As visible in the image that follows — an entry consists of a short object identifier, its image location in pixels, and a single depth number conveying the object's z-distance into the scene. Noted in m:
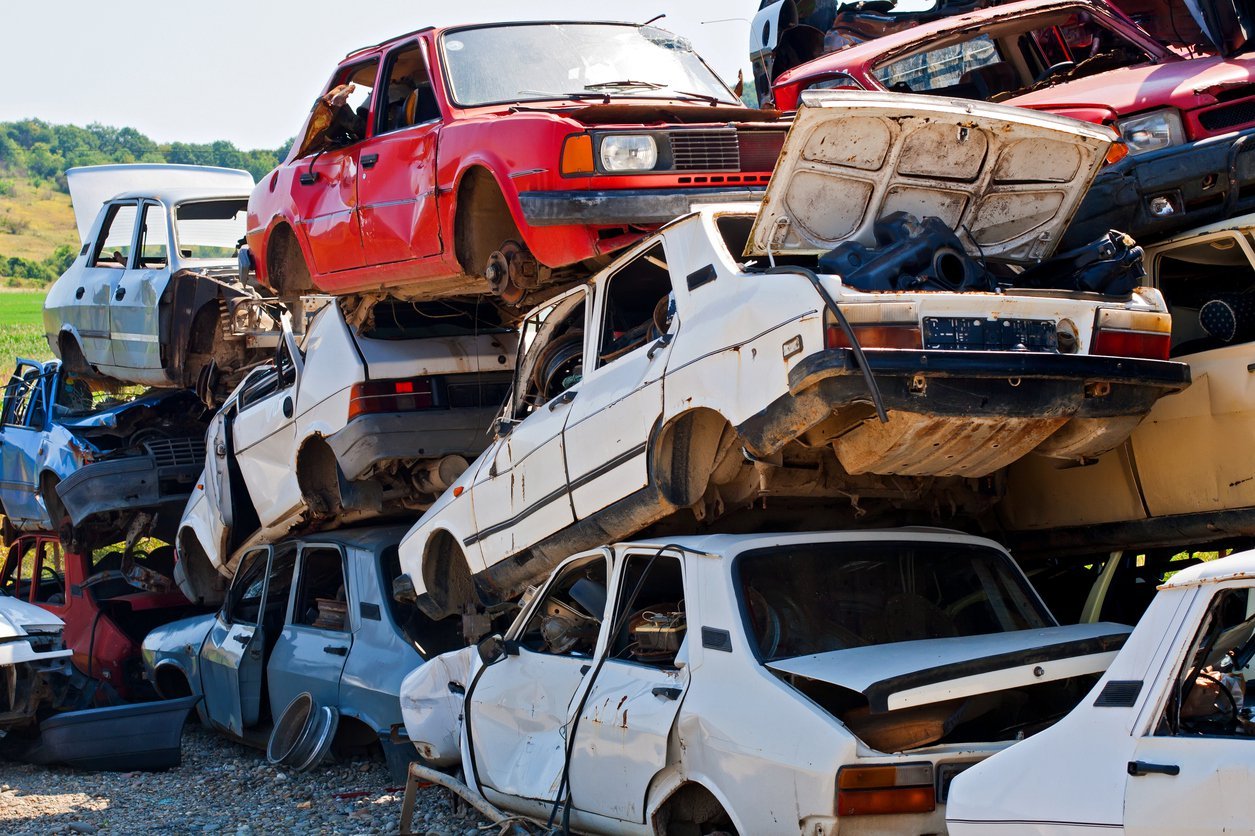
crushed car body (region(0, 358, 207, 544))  12.45
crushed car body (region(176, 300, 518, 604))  9.44
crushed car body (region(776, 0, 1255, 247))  6.91
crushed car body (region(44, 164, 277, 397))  13.36
